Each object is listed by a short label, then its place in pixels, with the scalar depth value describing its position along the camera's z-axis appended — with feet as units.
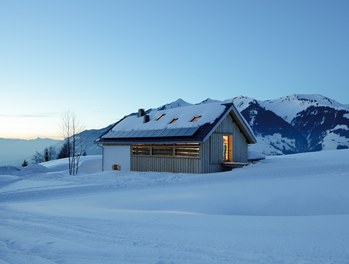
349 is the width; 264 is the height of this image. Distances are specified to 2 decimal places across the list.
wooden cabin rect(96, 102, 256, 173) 65.72
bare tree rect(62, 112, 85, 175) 115.34
